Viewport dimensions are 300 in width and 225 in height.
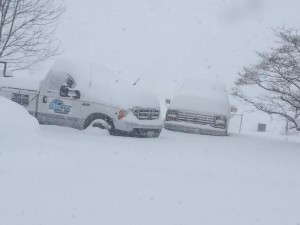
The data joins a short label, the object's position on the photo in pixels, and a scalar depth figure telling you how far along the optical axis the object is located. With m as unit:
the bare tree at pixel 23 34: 20.53
